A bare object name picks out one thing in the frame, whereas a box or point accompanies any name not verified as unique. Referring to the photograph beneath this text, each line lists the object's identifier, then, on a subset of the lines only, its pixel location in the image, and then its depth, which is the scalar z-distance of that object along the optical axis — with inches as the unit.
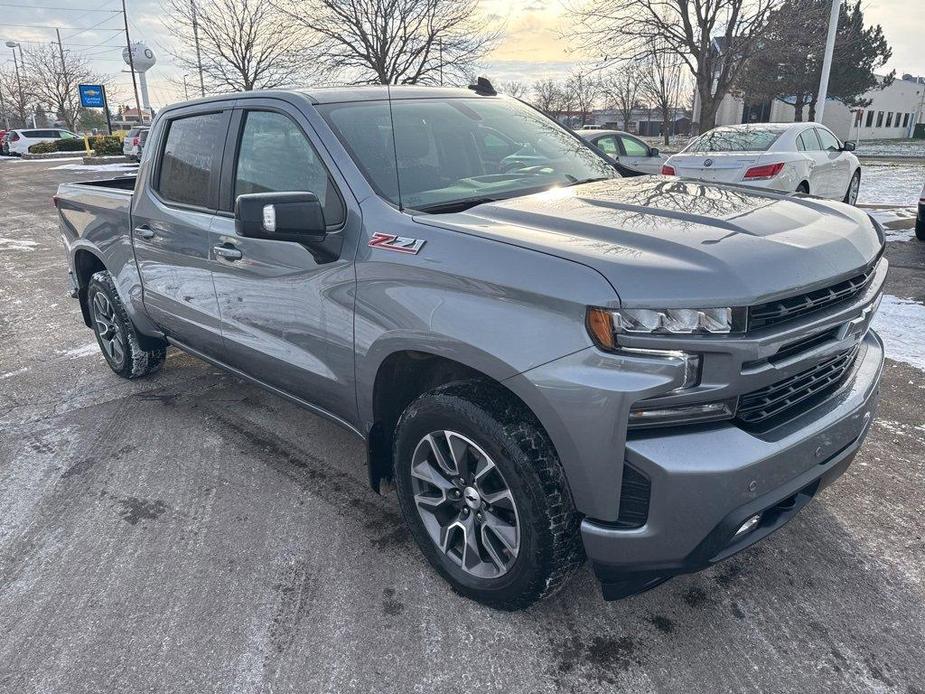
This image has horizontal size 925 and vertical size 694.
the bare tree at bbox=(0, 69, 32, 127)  2359.7
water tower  1753.2
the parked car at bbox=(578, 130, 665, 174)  477.6
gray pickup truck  78.1
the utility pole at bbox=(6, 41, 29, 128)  2357.3
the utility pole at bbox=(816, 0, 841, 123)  648.4
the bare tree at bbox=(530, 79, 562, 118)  2450.4
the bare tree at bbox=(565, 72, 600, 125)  2427.4
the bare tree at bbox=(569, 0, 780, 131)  799.7
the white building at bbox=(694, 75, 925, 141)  1847.9
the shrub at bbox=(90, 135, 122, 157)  1327.5
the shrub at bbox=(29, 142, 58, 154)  1403.8
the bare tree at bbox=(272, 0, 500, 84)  936.9
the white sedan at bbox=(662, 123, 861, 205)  358.3
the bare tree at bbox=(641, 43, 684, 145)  1807.3
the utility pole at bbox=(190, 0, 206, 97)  1125.7
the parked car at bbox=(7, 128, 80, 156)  1456.7
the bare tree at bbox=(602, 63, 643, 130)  2071.4
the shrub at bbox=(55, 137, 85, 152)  1421.0
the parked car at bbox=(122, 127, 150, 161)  1022.4
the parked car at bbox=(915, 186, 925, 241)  343.6
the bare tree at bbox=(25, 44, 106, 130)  2257.6
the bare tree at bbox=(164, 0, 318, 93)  1096.8
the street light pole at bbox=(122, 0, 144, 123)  1555.1
